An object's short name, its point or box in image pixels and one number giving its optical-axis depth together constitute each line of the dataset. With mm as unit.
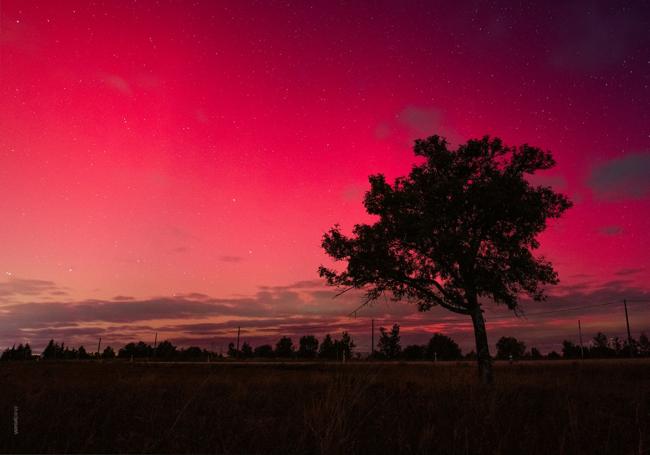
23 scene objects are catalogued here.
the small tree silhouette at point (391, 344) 120162
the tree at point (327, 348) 108750
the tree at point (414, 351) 119075
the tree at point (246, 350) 125375
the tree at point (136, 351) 117550
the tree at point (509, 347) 146500
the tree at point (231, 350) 118612
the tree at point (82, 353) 111938
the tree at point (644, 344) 116112
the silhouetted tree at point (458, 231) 20828
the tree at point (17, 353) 95562
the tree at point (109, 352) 119988
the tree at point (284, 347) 118250
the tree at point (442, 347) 122431
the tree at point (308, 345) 119469
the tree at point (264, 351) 121188
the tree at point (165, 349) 114200
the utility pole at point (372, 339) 90662
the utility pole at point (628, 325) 73425
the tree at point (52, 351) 120438
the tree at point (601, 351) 99062
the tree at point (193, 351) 110312
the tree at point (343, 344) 106638
